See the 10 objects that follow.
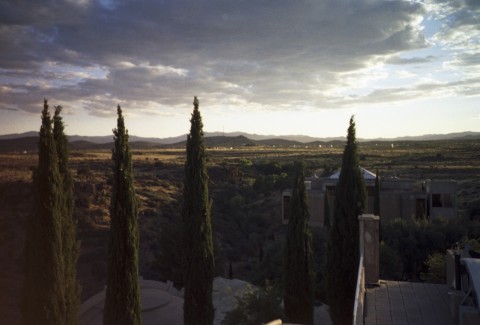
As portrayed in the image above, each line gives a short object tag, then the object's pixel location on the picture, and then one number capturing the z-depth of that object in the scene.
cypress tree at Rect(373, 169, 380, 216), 29.40
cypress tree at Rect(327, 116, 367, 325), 15.78
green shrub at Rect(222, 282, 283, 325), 16.36
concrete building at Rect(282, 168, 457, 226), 30.97
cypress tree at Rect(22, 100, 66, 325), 11.34
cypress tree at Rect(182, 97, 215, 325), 14.95
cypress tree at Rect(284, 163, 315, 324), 16.22
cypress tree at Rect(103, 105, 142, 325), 12.62
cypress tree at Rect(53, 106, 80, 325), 12.07
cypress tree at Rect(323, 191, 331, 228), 29.65
